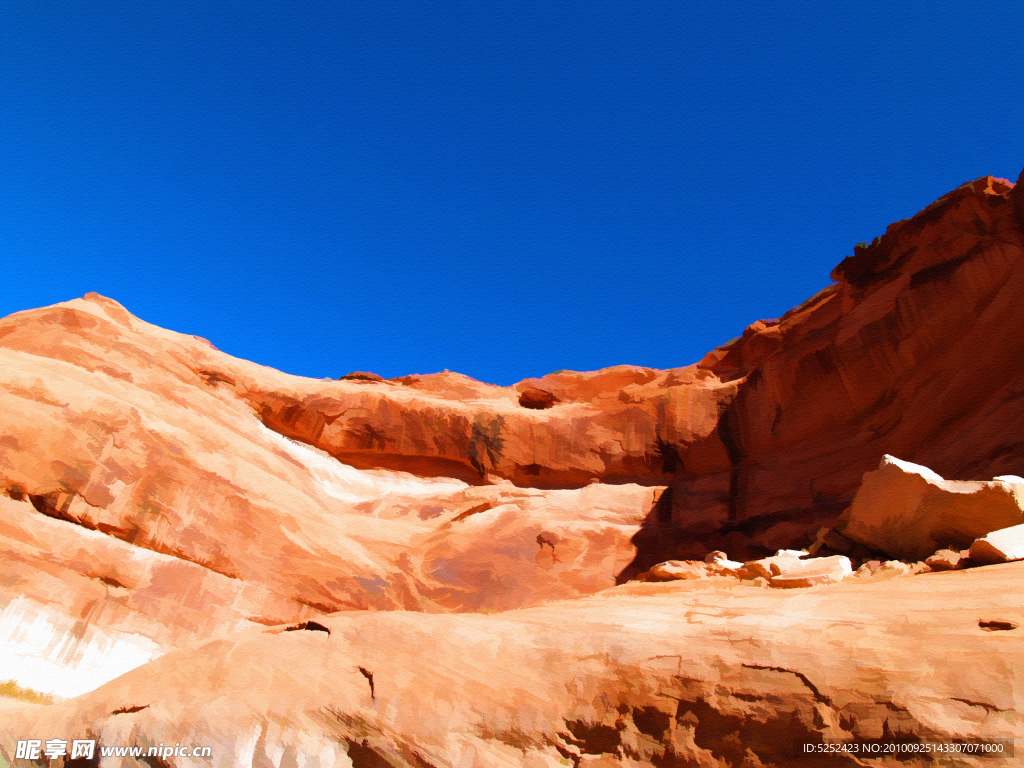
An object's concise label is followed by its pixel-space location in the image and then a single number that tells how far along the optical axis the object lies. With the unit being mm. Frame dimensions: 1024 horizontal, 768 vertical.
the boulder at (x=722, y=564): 10075
